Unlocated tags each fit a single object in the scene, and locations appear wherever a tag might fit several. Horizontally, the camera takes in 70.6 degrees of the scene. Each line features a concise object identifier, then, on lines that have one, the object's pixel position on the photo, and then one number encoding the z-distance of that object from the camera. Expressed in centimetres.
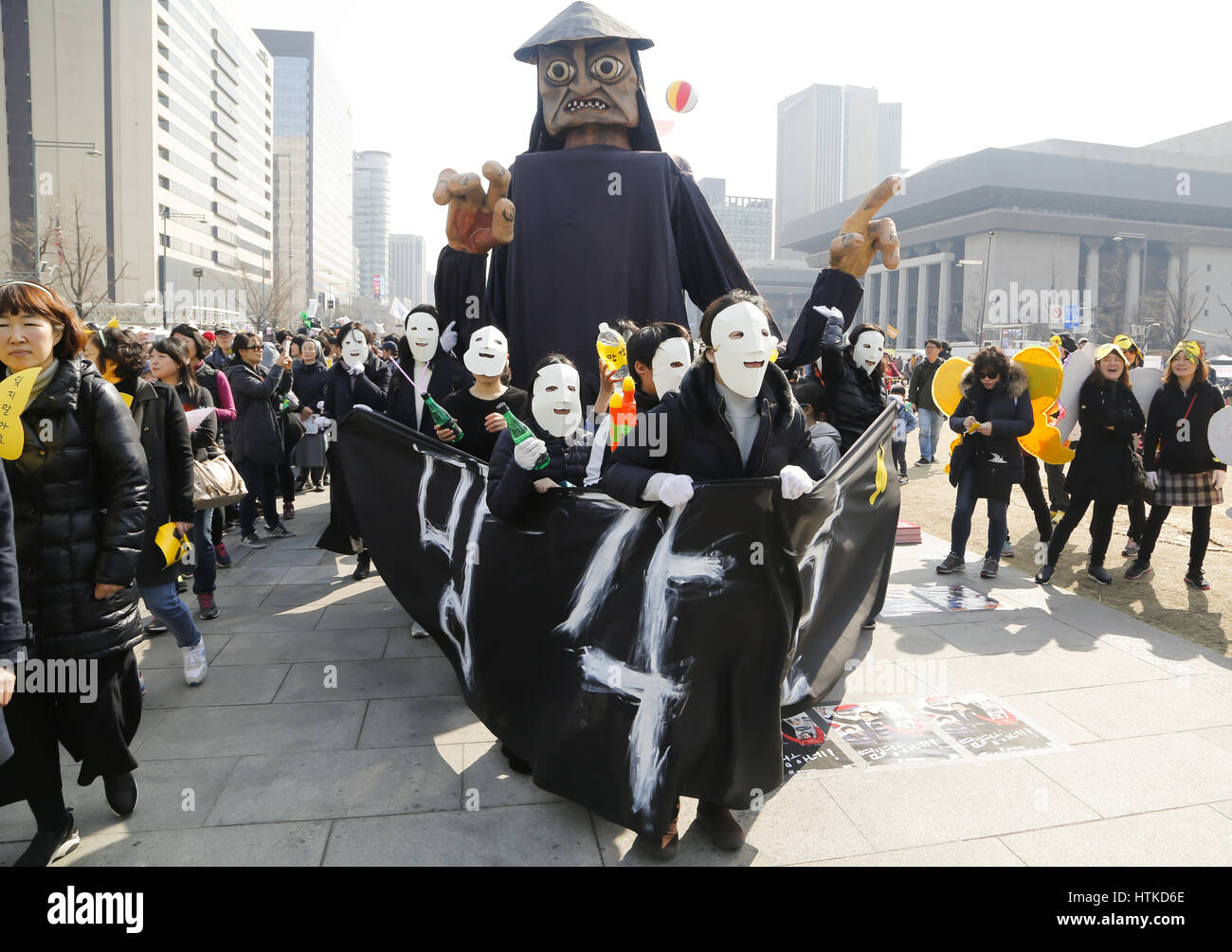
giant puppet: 470
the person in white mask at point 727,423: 302
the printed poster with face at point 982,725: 387
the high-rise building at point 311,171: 11338
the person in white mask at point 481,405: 458
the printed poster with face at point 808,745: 369
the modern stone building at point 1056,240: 6775
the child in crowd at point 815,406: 550
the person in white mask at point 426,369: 520
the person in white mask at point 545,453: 333
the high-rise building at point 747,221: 6123
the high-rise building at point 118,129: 5397
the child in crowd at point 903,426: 931
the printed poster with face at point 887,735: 376
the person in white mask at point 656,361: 344
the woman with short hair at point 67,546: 300
